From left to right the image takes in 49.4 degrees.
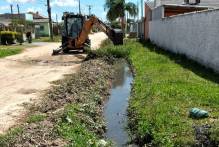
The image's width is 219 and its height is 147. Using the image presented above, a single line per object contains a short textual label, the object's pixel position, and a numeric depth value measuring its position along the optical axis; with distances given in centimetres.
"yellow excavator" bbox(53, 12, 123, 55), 1475
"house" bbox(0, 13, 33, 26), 4275
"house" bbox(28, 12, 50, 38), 4232
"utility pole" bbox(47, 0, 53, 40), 3115
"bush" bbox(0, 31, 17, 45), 2446
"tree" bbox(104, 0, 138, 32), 3365
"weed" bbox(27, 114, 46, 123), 510
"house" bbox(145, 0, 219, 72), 854
